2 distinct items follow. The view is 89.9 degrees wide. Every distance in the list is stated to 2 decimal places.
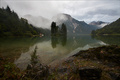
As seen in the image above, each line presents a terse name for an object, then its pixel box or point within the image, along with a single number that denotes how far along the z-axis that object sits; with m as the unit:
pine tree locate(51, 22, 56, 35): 88.49
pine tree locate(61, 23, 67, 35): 113.78
